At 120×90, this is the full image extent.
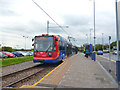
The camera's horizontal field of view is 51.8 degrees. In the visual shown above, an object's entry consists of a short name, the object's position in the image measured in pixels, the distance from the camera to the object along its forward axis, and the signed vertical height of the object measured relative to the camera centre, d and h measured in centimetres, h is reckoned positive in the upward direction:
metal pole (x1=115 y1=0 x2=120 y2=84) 601 -120
